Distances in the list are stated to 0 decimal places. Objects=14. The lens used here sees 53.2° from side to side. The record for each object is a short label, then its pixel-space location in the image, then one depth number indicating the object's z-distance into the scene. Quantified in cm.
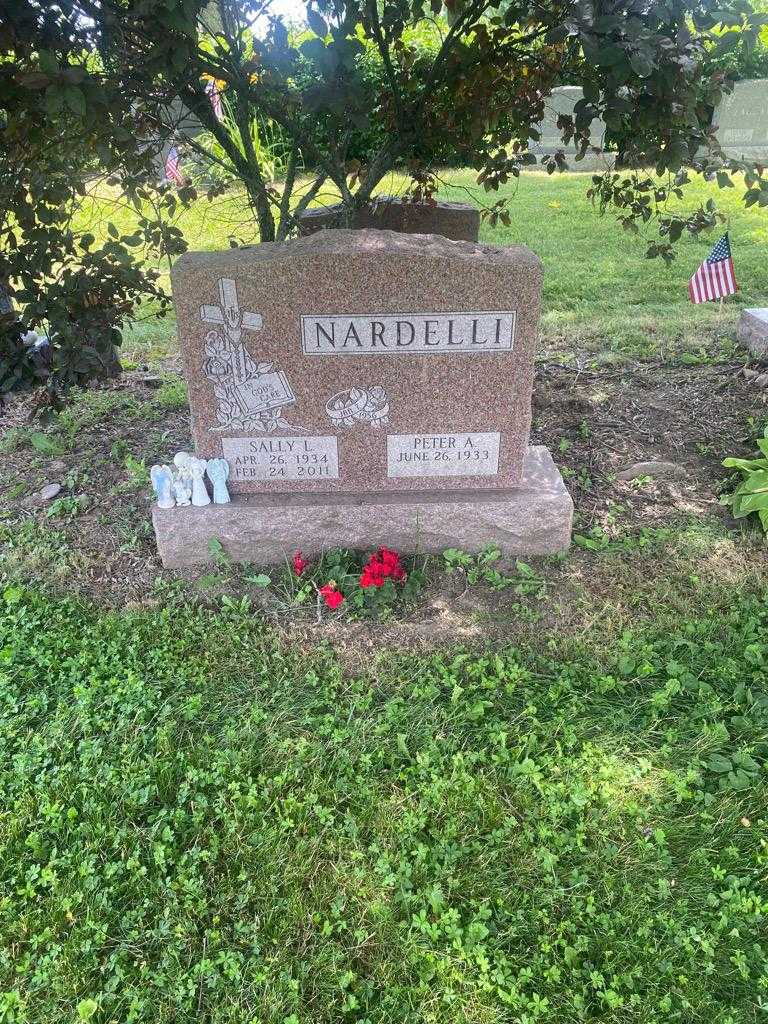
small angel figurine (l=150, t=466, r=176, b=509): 321
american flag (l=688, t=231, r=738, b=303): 505
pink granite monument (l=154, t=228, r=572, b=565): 296
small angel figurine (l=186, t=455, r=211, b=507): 324
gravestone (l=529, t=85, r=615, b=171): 1216
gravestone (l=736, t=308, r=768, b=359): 488
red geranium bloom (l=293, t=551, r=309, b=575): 323
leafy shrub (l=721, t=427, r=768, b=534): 337
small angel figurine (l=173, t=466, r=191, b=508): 324
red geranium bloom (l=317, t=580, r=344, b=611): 302
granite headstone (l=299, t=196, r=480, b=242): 414
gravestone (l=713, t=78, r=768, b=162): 1230
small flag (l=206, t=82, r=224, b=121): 335
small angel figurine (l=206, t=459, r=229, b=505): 326
